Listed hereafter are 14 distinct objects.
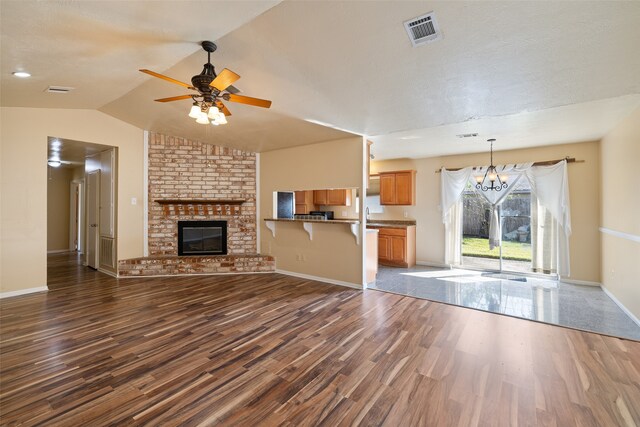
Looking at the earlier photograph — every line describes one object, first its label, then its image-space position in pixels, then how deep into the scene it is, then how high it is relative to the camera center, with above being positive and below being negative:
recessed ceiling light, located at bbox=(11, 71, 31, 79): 2.97 +1.50
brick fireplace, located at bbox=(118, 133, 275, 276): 5.29 +0.21
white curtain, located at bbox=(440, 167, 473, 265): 6.08 +0.00
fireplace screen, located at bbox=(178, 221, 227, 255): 5.47 -0.50
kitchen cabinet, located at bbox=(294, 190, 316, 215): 6.19 +0.24
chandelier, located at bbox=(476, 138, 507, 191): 5.34 +0.66
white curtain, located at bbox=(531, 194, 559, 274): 5.14 -0.49
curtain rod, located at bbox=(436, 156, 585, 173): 4.91 +0.95
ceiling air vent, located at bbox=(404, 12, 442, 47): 1.99 +1.38
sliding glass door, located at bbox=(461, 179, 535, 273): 5.50 -0.40
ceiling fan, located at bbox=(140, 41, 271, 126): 2.28 +1.07
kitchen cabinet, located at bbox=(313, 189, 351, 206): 6.32 +0.36
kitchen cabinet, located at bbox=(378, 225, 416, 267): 6.24 -0.77
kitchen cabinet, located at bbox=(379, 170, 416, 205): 6.52 +0.61
